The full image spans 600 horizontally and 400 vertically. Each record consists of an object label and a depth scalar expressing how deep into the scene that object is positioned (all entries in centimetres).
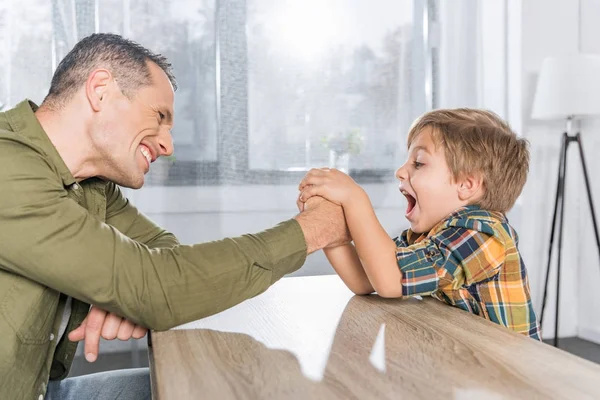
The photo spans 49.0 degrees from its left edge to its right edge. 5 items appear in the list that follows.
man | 101
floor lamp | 310
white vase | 345
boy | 129
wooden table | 74
